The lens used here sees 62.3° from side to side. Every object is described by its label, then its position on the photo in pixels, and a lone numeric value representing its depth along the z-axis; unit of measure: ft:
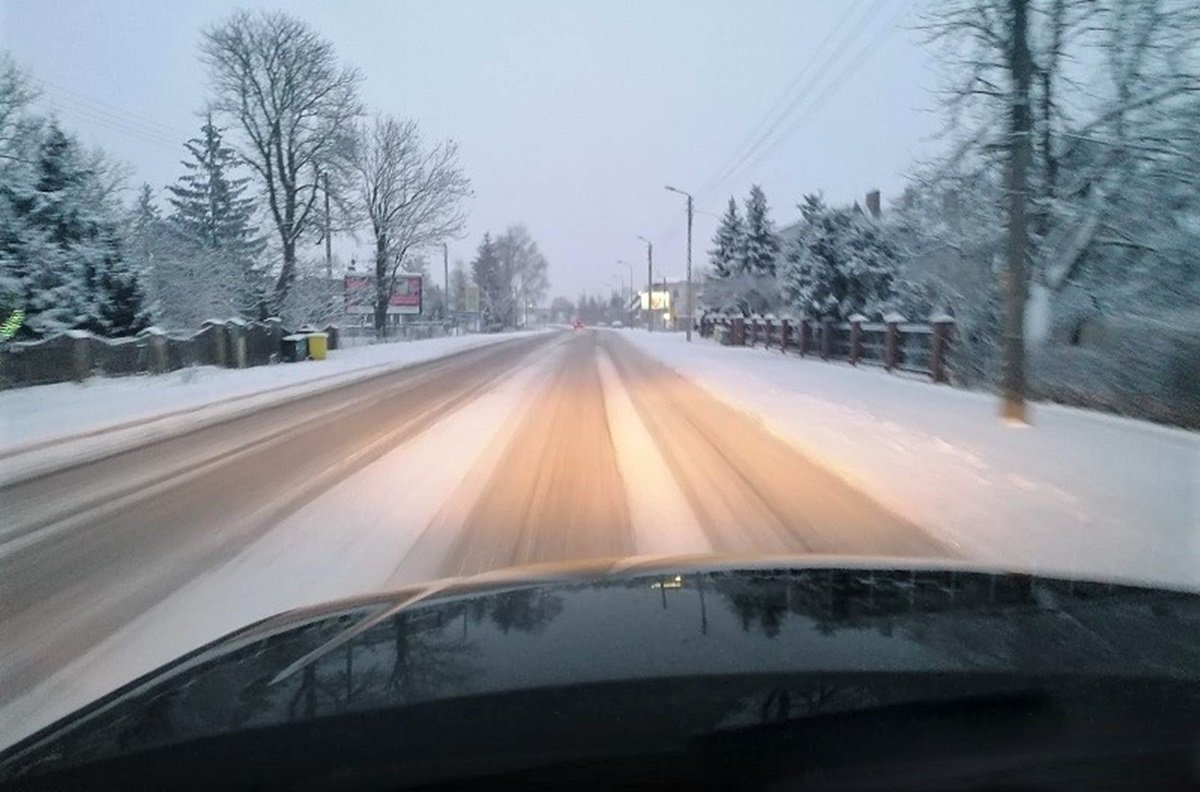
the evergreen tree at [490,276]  412.36
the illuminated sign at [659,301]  375.04
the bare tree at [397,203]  198.59
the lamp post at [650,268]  254.27
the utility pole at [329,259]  165.33
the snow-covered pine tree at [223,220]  149.89
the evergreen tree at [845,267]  137.18
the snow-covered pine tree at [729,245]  244.01
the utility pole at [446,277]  249.55
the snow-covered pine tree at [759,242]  232.73
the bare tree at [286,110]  151.02
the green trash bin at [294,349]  131.85
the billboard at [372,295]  189.53
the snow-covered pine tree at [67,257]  96.27
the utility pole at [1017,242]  46.75
